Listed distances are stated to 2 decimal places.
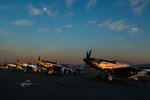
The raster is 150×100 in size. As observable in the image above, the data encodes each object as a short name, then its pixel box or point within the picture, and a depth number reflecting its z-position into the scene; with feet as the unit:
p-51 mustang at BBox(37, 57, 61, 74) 93.97
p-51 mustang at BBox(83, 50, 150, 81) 52.36
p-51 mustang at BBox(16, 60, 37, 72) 114.29
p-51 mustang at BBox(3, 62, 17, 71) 144.94
